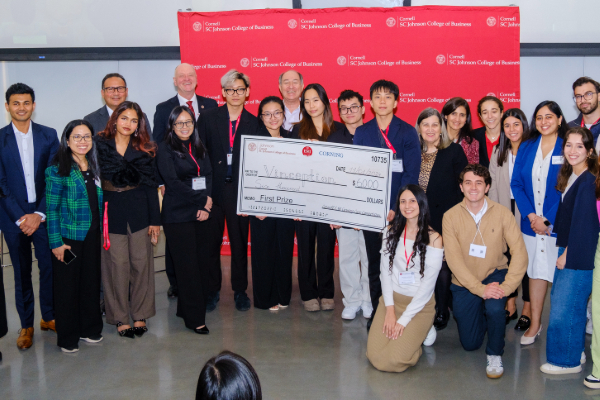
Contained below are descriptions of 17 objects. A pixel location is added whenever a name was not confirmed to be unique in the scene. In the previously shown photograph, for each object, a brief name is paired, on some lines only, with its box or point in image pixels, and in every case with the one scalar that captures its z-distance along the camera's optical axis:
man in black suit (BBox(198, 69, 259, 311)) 4.53
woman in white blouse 3.46
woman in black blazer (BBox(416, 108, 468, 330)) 4.11
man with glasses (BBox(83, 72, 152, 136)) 4.77
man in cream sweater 3.54
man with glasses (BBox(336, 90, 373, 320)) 4.39
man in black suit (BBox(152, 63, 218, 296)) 4.96
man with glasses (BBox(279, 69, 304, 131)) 4.67
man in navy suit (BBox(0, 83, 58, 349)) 3.86
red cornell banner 6.22
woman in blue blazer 3.78
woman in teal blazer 3.66
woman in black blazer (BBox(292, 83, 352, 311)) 4.35
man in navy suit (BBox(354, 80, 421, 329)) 4.09
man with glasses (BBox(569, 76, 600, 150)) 4.38
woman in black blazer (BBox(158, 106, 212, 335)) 4.05
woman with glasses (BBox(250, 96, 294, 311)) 4.54
